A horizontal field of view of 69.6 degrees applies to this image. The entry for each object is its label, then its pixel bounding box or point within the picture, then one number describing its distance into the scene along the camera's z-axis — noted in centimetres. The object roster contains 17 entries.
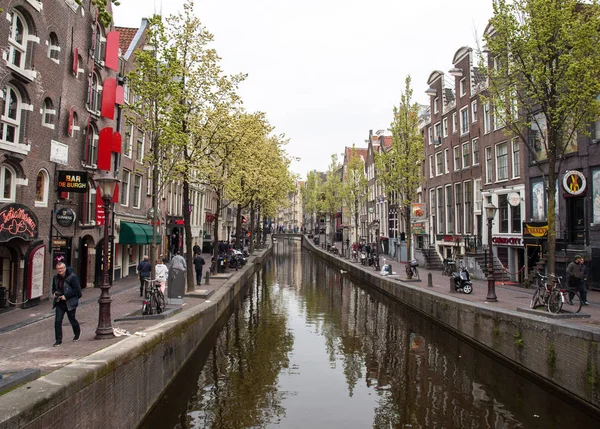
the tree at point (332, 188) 6278
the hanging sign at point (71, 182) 1845
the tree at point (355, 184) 4813
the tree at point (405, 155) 2845
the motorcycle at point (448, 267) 2831
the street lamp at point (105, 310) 967
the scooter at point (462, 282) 1981
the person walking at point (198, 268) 2309
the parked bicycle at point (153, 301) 1278
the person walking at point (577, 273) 1521
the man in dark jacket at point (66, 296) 956
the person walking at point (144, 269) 1794
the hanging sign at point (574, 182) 2070
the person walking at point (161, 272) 1561
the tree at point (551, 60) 1358
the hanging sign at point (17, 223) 1460
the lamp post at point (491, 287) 1661
